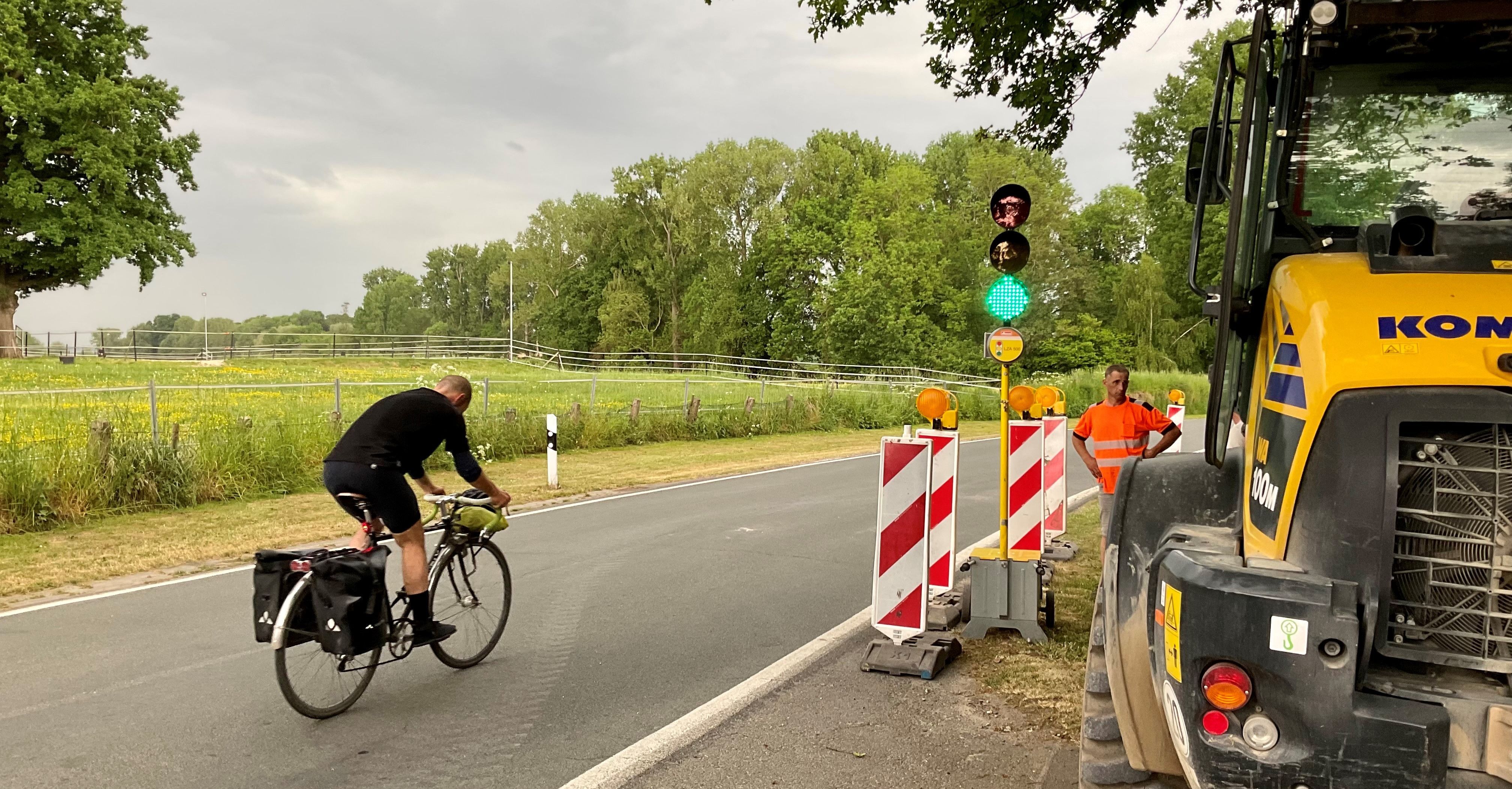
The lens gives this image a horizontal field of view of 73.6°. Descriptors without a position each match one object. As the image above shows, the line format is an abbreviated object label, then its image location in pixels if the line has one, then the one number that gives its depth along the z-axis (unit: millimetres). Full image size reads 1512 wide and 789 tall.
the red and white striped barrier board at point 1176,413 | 13805
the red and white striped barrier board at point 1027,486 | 7609
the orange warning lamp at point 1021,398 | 7491
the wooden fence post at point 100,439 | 11773
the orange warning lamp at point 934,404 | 6359
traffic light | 7191
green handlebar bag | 6215
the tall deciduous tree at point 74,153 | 36562
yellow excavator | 2650
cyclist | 5406
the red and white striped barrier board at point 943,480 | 6535
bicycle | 5113
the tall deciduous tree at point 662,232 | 69875
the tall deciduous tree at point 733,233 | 66125
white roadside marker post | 14805
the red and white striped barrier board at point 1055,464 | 10453
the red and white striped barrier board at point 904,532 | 6199
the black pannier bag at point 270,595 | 5133
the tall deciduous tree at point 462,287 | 114500
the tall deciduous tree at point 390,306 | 127062
